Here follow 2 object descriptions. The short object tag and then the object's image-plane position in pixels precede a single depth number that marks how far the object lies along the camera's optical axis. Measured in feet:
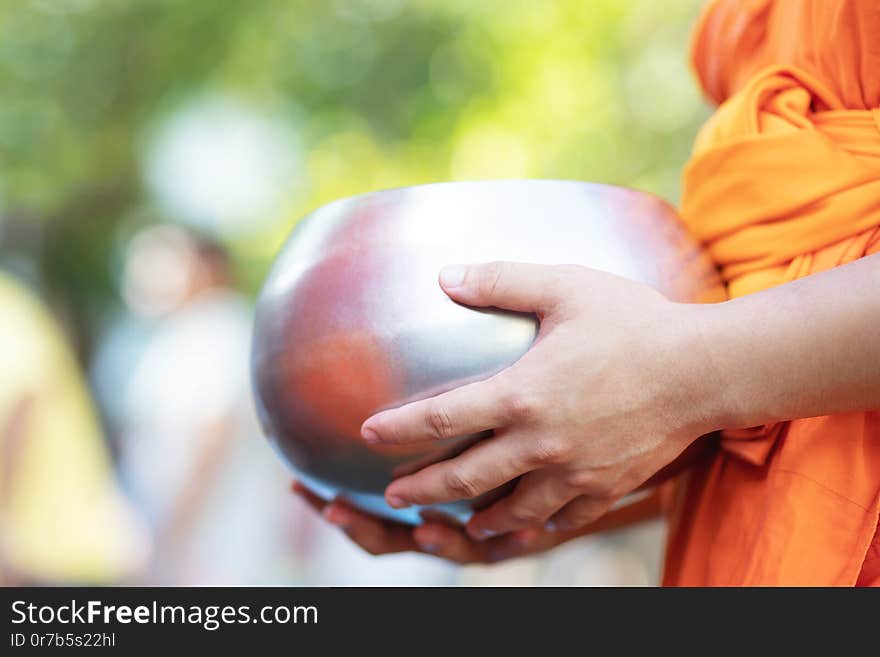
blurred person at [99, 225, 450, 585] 9.96
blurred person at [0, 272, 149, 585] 8.95
